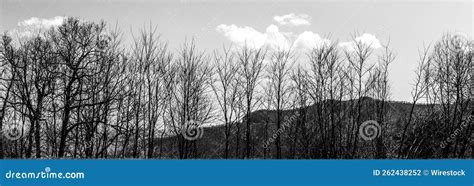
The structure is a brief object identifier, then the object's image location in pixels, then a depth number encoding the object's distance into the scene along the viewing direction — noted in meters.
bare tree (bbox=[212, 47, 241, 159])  21.03
